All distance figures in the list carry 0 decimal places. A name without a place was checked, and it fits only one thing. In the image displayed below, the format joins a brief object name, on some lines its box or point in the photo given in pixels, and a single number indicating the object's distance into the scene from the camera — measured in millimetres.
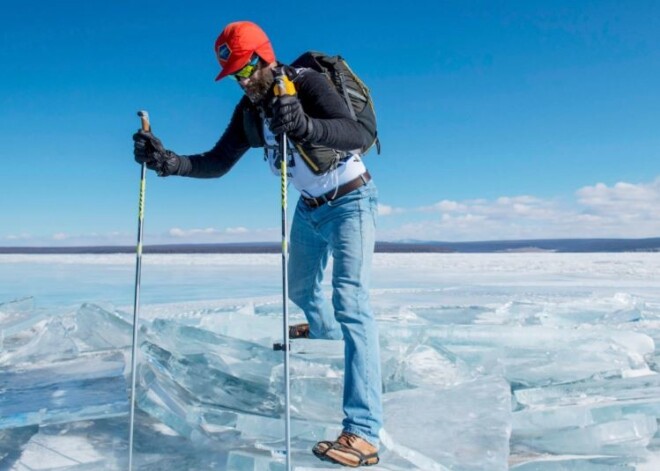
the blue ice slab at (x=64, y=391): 2490
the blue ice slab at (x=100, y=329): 3795
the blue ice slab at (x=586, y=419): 2588
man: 2150
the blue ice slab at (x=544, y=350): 3590
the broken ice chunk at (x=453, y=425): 2211
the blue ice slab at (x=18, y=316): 4106
